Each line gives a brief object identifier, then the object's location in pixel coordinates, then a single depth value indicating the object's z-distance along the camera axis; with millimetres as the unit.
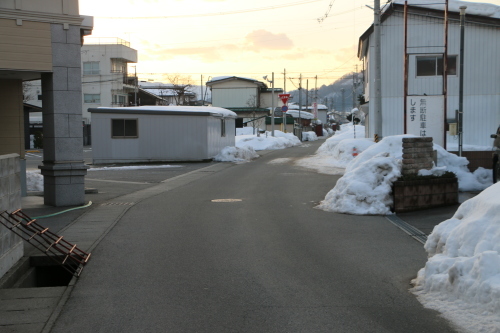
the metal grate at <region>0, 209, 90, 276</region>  7293
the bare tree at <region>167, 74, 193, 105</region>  69400
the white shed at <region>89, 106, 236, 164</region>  28094
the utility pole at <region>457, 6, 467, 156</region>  19542
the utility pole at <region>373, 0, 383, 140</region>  21588
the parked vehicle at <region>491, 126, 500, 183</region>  15328
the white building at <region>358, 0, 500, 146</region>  27469
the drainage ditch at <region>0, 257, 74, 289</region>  7546
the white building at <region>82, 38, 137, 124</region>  62250
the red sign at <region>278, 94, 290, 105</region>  50212
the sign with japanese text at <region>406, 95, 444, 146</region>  20203
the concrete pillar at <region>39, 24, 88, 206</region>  12695
